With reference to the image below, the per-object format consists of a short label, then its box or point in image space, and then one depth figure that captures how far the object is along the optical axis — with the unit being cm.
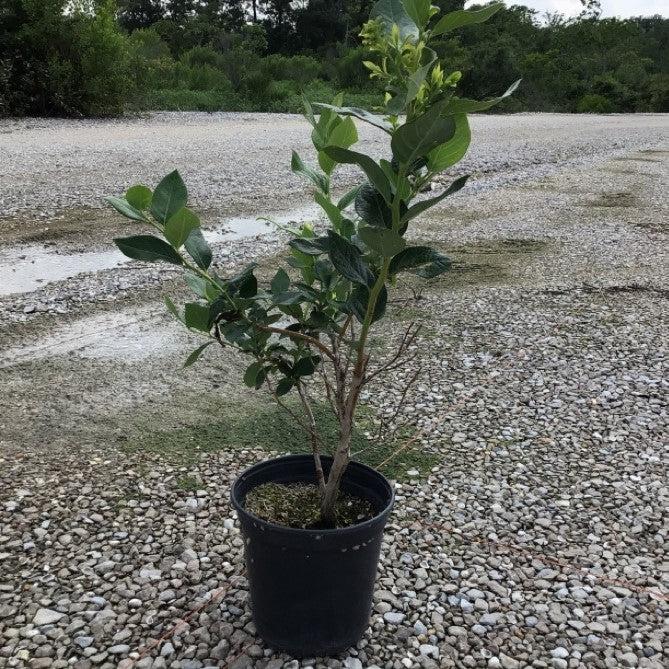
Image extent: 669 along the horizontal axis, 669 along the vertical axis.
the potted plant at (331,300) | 131
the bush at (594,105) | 2553
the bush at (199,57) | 2070
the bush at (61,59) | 1315
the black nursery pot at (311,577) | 165
